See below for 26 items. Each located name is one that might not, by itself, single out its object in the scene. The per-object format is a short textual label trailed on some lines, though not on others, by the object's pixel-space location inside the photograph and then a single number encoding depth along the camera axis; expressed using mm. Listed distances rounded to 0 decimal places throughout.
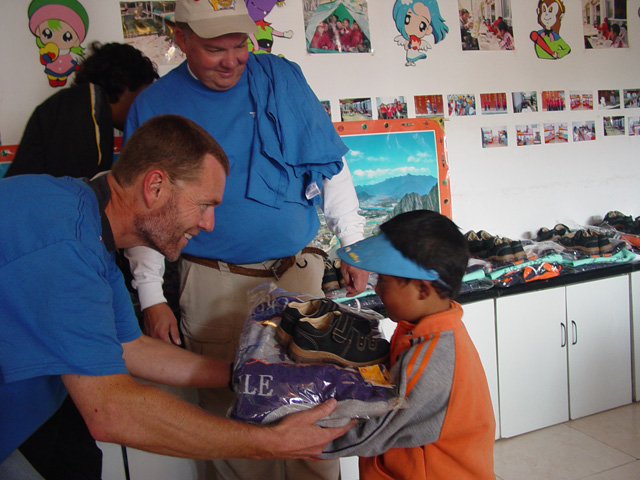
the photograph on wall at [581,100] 3266
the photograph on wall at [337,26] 2568
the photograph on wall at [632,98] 3416
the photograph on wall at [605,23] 3254
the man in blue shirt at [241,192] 1670
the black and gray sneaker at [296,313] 1238
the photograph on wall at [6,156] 2205
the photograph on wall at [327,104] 2658
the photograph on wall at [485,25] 2910
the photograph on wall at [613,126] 3373
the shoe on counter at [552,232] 3082
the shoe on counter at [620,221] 3193
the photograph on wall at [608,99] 3348
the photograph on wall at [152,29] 2305
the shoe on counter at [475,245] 2838
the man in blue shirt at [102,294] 968
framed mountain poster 2738
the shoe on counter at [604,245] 2801
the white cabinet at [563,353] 2562
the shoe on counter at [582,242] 2799
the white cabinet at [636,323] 2834
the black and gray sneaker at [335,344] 1179
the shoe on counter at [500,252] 2670
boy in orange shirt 1158
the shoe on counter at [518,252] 2670
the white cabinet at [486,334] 2479
